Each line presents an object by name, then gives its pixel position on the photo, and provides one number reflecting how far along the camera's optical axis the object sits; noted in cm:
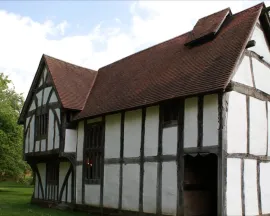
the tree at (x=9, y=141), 2478
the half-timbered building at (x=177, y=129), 1009
